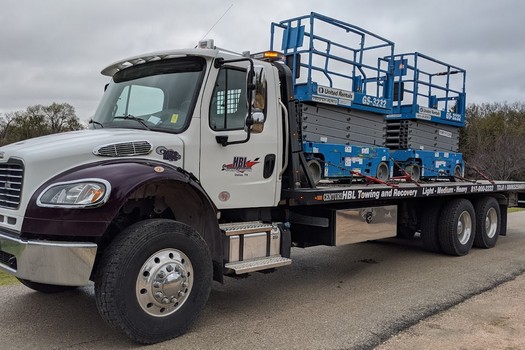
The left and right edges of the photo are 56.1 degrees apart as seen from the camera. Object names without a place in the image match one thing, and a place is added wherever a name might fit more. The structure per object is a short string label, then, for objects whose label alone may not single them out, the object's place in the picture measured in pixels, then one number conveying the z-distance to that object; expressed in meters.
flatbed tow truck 3.76
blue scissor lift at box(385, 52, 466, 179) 10.84
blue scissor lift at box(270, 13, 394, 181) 8.10
